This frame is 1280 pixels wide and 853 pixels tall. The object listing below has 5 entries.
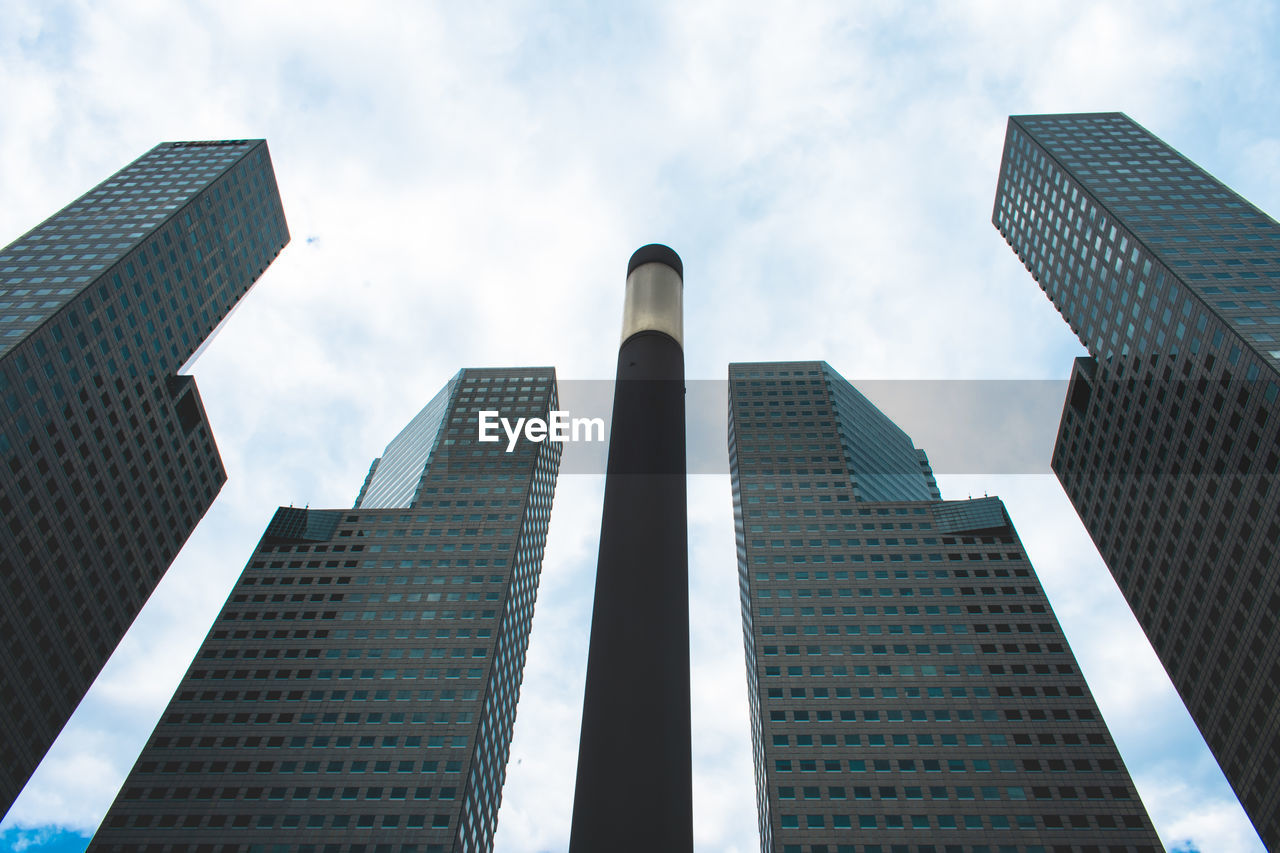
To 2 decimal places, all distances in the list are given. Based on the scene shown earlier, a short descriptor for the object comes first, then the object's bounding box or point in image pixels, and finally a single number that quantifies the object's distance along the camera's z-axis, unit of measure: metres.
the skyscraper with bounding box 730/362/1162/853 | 78.50
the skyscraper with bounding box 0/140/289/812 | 78.62
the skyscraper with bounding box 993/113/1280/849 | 80.19
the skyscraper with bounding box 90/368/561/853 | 82.62
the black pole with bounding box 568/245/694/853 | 17.41
